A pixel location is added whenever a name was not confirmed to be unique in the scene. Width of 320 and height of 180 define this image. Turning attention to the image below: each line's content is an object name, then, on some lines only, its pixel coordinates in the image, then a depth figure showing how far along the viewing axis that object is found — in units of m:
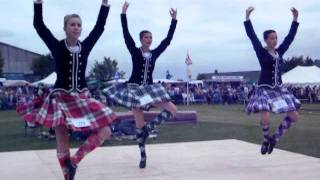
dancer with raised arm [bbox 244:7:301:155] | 6.95
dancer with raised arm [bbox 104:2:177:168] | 6.74
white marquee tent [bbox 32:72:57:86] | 25.84
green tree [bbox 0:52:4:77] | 45.82
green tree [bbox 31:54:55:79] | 46.66
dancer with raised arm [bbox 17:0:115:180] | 5.09
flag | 29.83
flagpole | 29.84
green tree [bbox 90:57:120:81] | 53.62
